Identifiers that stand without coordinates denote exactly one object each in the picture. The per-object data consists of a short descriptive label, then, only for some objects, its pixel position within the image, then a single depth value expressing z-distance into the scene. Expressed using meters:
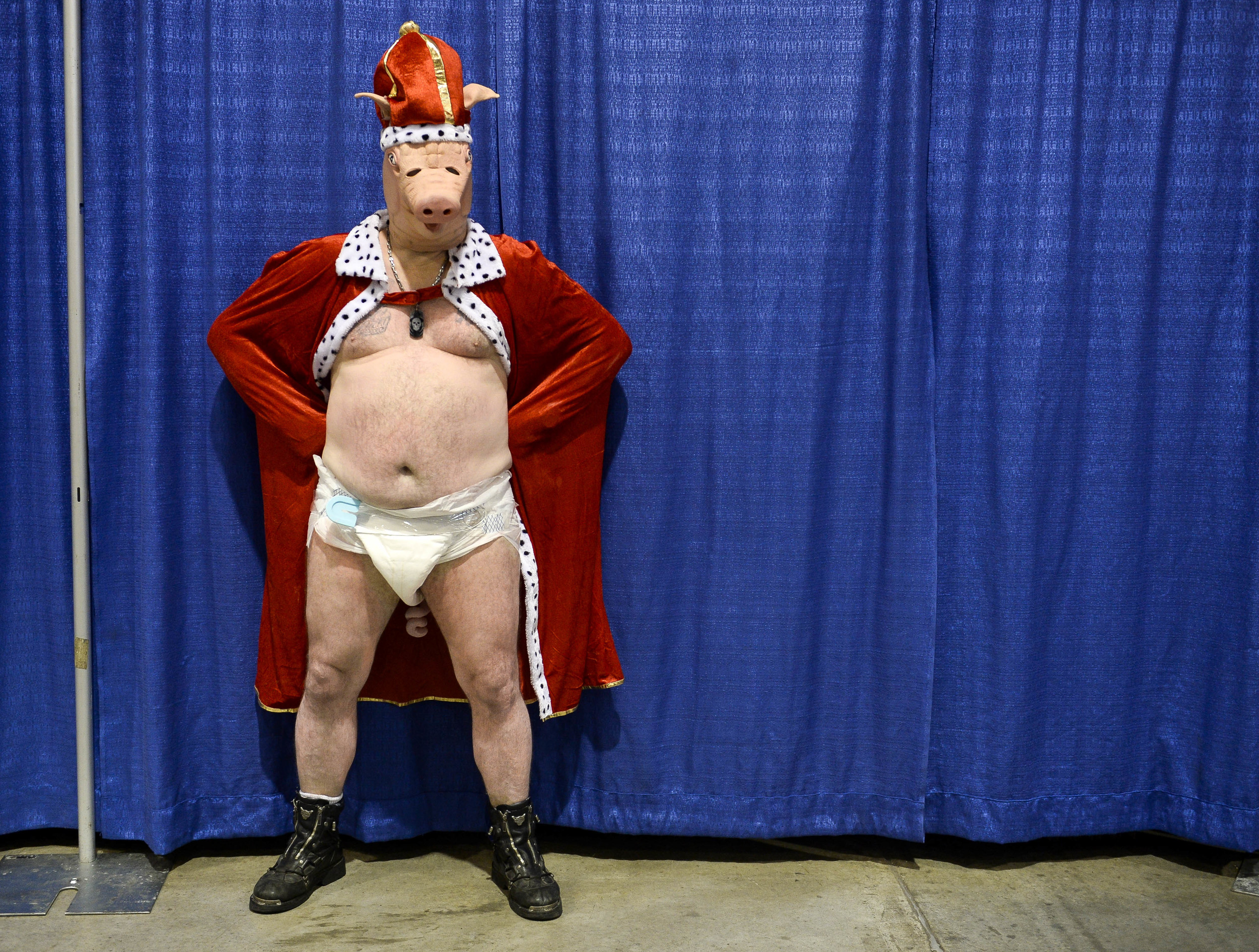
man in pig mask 2.29
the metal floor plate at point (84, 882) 2.46
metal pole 2.44
